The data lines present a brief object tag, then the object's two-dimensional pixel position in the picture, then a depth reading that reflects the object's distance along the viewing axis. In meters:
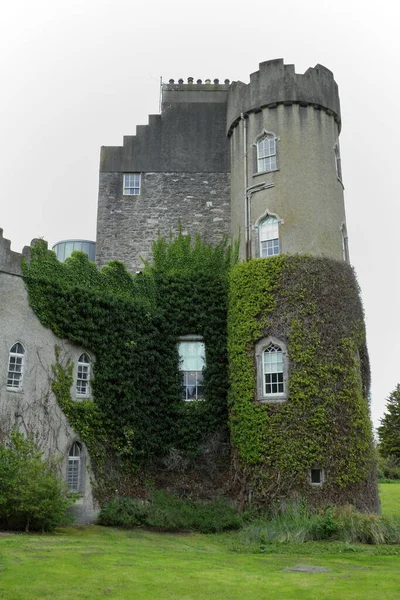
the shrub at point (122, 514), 20.48
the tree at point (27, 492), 16.78
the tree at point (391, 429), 50.53
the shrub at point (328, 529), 18.39
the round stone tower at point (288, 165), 25.05
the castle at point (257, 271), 20.75
